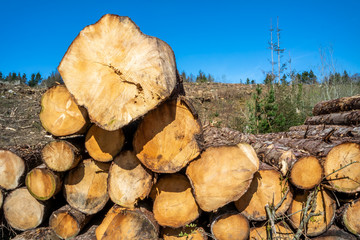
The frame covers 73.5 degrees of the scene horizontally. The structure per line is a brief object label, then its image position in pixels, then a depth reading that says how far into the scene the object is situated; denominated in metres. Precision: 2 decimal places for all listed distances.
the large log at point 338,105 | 4.64
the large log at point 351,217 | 2.18
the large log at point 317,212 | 2.21
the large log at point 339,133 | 2.98
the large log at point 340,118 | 4.07
